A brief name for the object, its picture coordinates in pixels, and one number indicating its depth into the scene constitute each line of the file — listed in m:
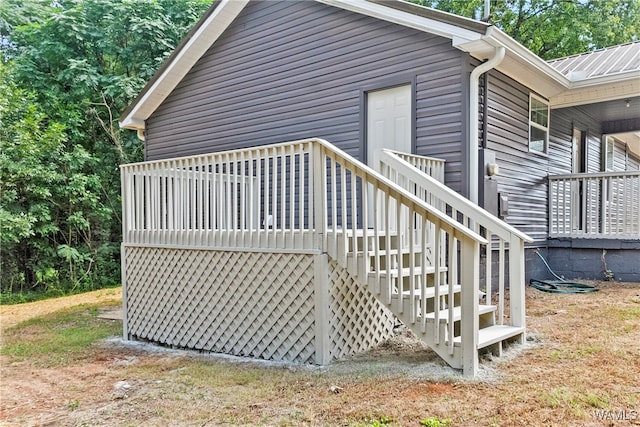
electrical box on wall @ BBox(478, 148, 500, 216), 6.02
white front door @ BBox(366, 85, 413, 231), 6.54
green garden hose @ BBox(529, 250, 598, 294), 6.65
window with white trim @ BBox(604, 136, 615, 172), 10.97
